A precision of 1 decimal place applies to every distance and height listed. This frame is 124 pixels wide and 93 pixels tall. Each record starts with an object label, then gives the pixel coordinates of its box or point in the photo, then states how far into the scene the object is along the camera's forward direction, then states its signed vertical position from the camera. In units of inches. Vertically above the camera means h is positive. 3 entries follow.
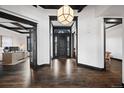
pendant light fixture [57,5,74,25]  118.8 +45.8
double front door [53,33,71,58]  326.7 +9.3
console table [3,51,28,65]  211.9 -29.1
